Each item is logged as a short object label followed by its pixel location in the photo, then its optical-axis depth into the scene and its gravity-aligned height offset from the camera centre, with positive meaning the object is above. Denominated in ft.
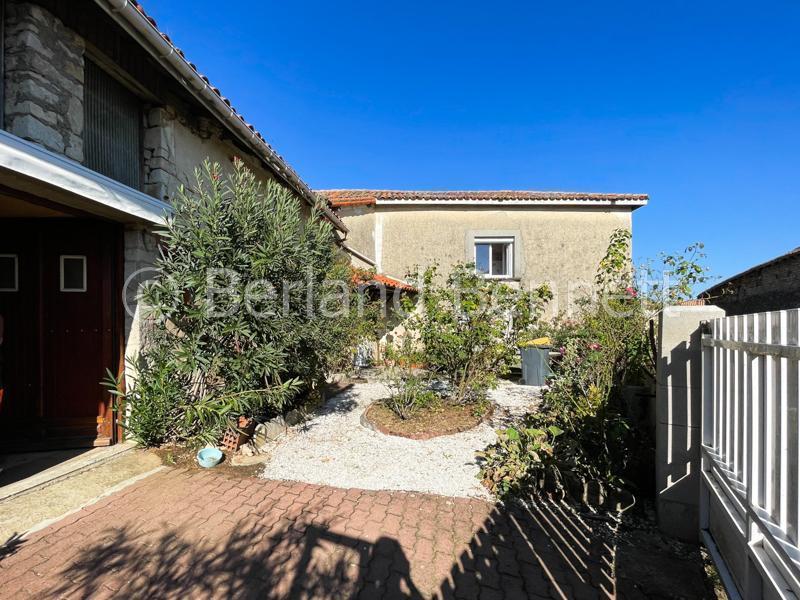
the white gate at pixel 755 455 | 5.48 -2.87
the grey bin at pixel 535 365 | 30.35 -5.66
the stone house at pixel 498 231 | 41.61 +8.19
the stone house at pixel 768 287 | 29.58 +1.17
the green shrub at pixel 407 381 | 20.42 -4.75
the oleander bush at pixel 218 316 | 14.44 -0.67
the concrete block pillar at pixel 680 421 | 9.96 -3.45
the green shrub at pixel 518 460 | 12.64 -6.11
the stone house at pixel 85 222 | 13.12 +3.38
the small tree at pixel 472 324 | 20.74 -1.45
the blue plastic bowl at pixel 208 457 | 14.26 -6.36
